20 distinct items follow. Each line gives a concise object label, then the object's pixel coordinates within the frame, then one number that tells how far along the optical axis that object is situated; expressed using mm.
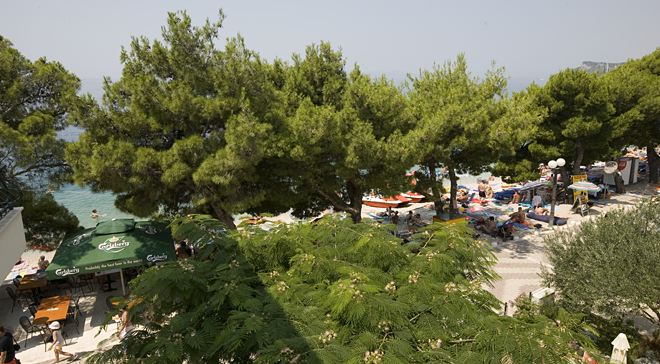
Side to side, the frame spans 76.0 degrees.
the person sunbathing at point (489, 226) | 19234
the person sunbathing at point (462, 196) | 27259
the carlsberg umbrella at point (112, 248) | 11594
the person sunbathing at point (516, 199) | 26125
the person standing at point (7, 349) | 8941
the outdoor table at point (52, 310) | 11000
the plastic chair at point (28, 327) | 11016
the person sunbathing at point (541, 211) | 21906
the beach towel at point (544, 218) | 20406
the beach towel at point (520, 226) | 19898
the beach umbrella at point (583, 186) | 20938
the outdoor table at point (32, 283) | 13281
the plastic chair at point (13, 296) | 13125
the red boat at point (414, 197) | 27228
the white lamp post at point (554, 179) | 17922
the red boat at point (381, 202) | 26641
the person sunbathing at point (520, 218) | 20328
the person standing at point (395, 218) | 21109
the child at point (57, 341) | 10023
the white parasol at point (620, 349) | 8219
